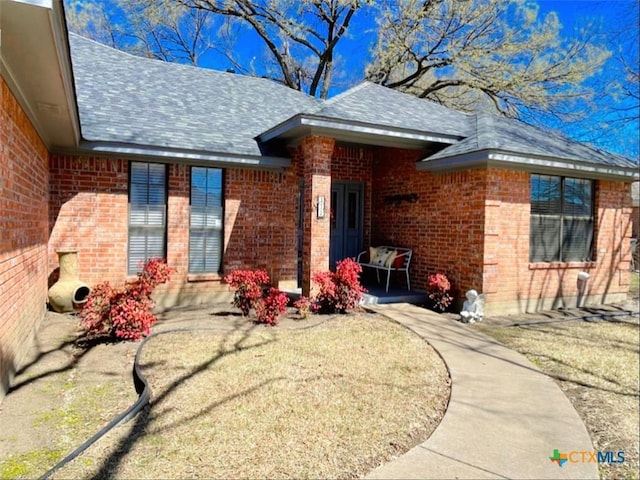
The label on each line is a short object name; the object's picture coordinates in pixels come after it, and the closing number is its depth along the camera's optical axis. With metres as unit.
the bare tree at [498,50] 16.94
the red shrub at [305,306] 7.05
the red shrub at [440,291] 7.89
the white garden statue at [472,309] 7.28
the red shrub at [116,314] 5.54
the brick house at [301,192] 7.35
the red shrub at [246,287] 6.86
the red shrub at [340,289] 7.15
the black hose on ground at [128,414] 2.88
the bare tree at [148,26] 18.47
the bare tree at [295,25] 18.31
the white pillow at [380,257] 9.36
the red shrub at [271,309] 6.56
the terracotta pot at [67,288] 6.97
